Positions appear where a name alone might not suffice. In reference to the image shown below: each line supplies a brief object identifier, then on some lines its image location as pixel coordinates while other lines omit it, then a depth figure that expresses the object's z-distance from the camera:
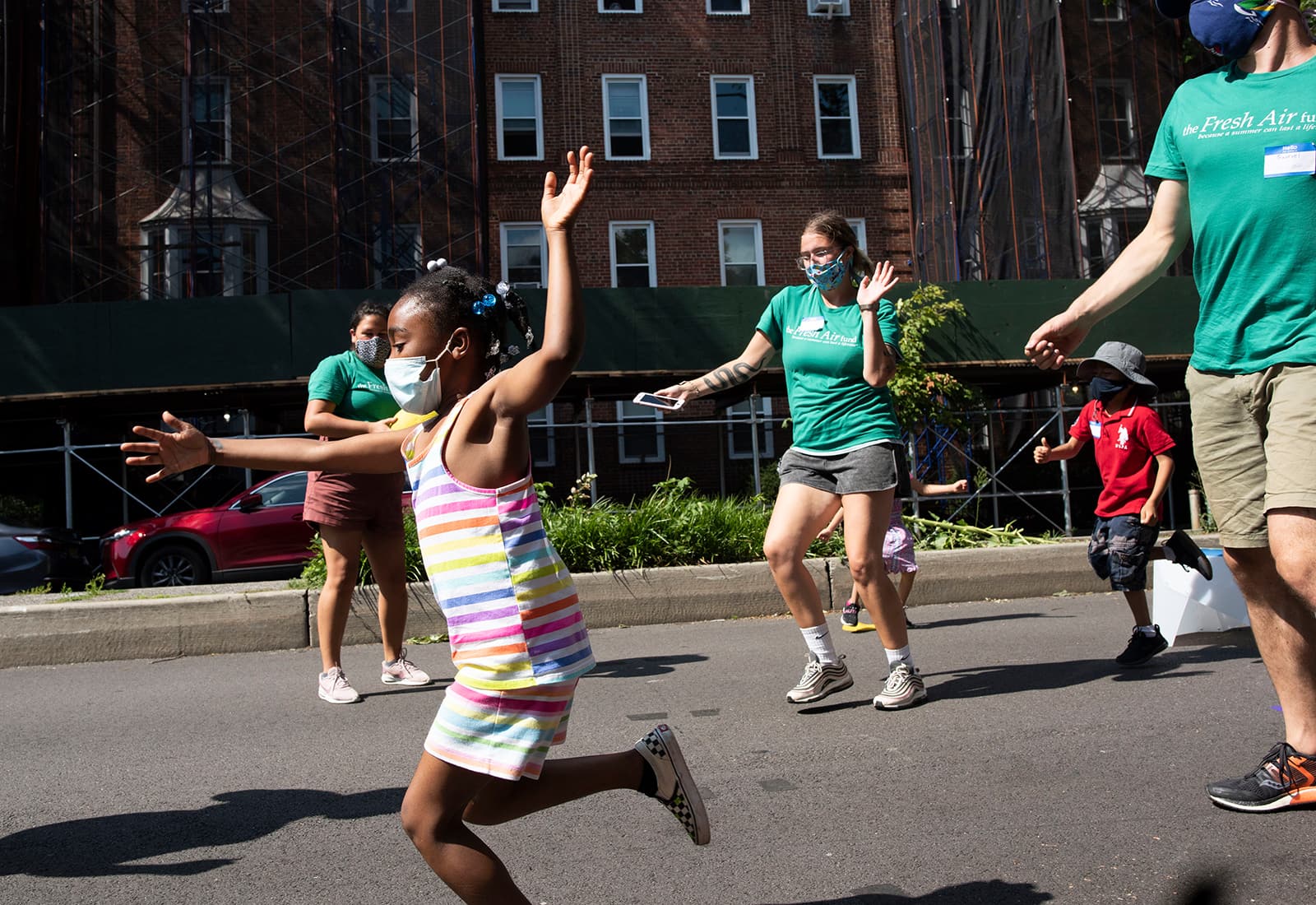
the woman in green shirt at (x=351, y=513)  5.64
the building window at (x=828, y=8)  27.14
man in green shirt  3.25
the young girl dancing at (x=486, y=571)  2.44
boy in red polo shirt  6.17
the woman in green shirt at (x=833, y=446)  5.01
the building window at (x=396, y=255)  23.50
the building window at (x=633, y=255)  25.91
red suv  14.67
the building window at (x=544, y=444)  23.25
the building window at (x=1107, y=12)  23.41
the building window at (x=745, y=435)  24.68
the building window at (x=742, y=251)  26.30
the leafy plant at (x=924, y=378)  15.23
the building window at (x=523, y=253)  25.62
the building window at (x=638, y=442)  24.86
